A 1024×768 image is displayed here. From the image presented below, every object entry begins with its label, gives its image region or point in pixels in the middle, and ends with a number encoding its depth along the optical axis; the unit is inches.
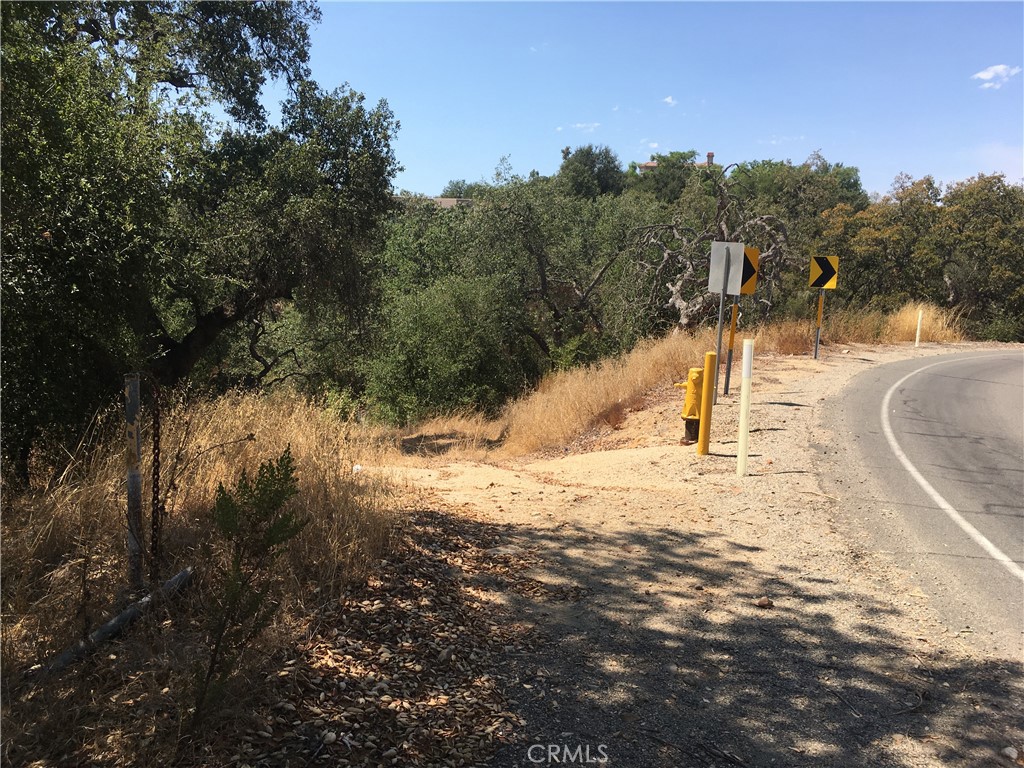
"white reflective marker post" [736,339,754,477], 307.7
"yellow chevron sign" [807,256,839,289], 639.8
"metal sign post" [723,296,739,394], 483.7
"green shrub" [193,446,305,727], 111.9
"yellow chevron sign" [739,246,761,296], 423.2
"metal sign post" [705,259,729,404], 369.4
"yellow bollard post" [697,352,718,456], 342.3
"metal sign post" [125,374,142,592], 144.2
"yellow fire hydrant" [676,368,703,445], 381.7
